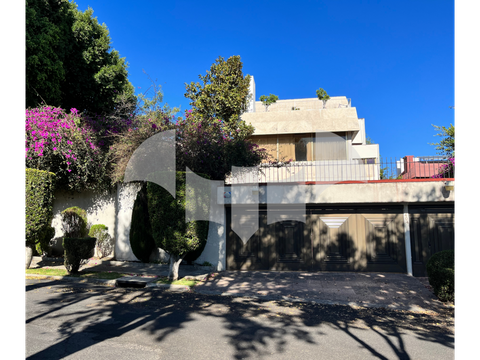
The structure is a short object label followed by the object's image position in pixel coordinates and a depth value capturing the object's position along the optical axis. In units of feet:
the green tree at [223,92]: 61.72
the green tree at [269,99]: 87.94
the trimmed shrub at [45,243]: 38.20
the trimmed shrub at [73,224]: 36.32
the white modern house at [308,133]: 54.13
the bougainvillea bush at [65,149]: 37.14
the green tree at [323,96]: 82.99
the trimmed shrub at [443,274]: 23.40
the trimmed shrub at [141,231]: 38.86
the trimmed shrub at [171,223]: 29.53
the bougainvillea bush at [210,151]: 37.70
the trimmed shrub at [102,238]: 41.27
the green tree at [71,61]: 43.45
